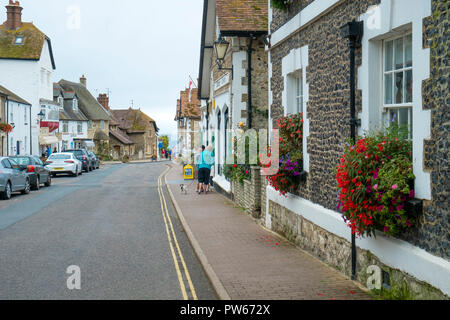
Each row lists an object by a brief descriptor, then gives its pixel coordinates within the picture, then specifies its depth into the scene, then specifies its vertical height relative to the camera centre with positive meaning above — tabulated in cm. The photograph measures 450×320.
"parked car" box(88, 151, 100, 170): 4436 -19
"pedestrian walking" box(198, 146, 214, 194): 1974 -39
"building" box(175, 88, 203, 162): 3921 +314
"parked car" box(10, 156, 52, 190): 2261 -53
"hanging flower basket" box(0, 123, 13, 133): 3414 +212
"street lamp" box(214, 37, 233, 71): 1534 +331
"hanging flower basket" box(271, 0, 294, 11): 1019 +306
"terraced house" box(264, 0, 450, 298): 499 +63
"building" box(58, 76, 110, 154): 7244 +593
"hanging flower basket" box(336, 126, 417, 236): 541 -30
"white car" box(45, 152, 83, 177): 3312 -33
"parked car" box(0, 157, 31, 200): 1844 -80
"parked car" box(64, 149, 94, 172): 3912 +7
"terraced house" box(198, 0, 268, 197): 1603 +309
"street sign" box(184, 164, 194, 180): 2997 -91
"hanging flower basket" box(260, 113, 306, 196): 949 -1
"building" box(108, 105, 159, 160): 8574 +425
